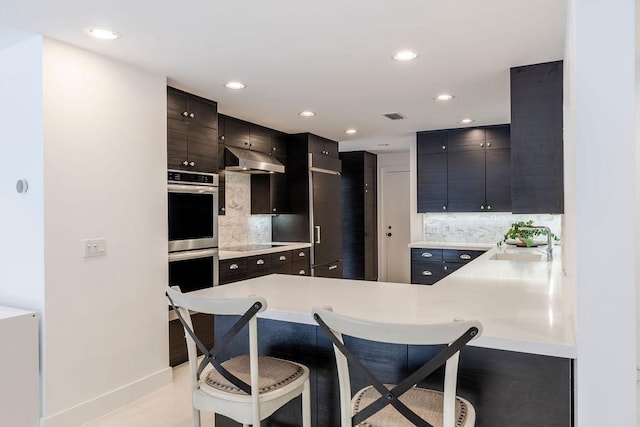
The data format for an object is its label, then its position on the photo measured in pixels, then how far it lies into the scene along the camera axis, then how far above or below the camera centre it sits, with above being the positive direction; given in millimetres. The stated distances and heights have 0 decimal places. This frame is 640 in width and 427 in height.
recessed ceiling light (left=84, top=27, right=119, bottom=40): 2455 +1036
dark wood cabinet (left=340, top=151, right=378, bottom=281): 7703 -84
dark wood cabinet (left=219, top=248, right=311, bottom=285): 4086 -556
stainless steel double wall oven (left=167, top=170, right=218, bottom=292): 3512 -134
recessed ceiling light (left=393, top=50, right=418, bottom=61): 2877 +1050
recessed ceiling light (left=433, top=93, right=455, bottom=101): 3988 +1062
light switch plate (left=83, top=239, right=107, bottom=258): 2785 -216
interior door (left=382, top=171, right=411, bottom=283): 8078 -259
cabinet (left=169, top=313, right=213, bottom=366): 3512 -1033
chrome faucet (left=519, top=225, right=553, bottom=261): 3901 -335
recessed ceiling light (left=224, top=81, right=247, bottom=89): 3522 +1045
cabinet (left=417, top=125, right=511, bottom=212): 5543 +548
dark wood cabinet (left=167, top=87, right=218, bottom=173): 3553 +696
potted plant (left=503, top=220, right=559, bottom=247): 4820 -261
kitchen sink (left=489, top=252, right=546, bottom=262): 4180 -441
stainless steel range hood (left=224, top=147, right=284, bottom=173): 4527 +551
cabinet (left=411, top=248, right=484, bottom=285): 5500 -645
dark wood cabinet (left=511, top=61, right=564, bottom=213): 2920 +473
